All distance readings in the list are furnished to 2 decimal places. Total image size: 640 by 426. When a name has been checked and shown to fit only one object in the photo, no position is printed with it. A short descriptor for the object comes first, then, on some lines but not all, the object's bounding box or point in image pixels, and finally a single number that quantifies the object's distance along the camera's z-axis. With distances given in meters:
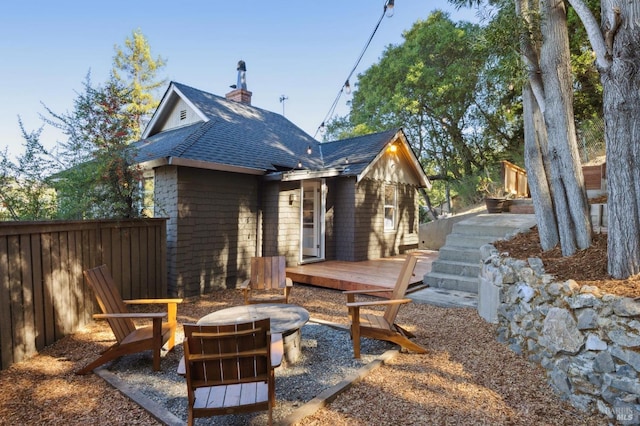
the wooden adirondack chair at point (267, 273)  5.56
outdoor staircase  6.34
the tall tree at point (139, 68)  22.09
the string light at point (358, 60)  5.93
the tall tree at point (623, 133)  3.21
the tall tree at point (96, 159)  5.45
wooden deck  6.82
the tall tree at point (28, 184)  4.64
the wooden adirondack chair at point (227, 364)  2.25
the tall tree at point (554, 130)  4.19
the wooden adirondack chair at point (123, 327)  3.33
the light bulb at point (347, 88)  8.85
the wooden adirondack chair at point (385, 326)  3.69
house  7.00
